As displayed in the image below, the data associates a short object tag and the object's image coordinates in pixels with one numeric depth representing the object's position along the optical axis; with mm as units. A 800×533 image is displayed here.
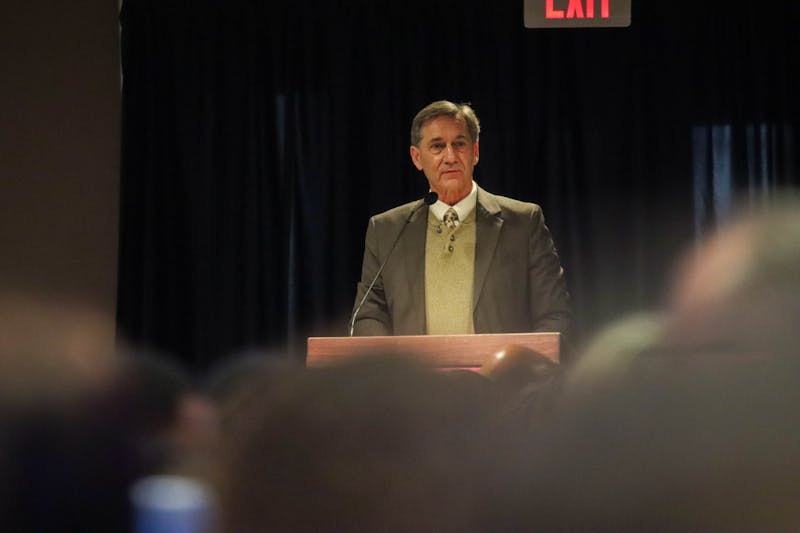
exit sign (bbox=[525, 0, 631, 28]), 6027
